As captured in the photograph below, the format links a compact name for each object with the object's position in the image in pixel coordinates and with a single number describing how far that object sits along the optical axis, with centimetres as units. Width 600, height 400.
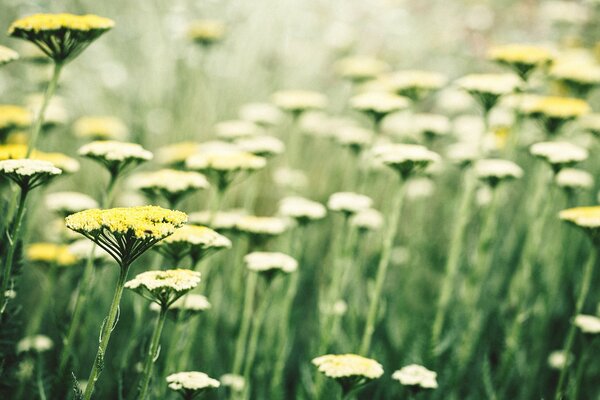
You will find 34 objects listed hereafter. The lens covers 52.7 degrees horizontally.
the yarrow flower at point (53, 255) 222
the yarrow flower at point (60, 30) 159
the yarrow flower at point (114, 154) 165
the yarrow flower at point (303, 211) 212
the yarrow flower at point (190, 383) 140
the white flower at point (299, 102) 268
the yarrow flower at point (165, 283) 132
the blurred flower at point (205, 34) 315
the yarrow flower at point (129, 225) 119
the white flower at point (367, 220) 238
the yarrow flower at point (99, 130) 277
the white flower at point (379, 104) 232
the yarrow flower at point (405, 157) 185
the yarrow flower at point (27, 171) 140
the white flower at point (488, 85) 218
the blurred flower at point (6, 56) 170
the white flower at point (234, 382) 186
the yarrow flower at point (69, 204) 215
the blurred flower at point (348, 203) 208
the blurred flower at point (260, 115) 282
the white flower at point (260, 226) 195
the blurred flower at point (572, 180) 252
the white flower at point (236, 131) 257
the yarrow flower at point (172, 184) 178
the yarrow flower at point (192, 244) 154
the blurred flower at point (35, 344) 201
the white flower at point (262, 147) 230
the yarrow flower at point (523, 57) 233
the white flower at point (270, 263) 178
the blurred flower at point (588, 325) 187
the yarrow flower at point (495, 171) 226
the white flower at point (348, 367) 139
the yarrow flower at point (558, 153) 212
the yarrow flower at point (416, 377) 157
